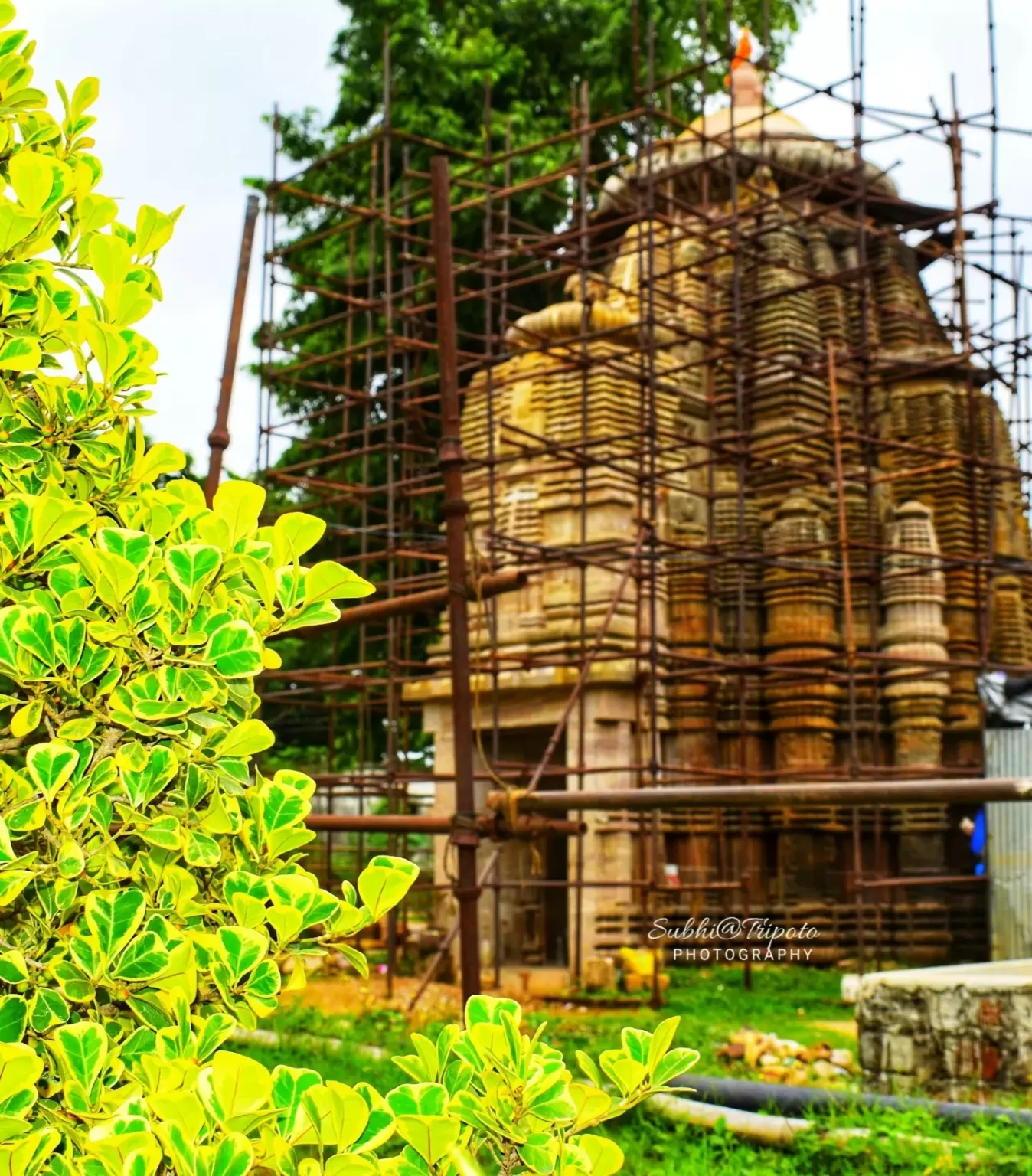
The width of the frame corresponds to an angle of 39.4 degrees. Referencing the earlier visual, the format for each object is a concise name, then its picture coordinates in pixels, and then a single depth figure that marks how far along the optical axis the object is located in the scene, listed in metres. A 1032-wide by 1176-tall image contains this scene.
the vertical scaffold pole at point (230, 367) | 5.35
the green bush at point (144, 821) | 1.45
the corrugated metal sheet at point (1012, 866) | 10.56
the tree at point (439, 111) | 18.50
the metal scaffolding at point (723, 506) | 11.48
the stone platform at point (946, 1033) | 5.04
